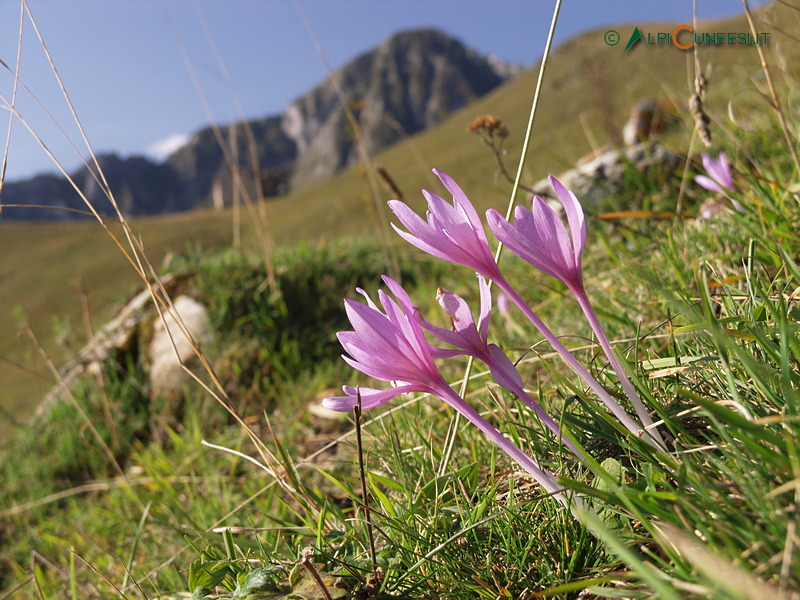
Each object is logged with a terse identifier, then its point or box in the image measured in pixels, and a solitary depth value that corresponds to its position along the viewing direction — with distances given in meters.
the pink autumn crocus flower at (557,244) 0.19
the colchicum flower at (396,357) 0.19
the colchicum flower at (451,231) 0.19
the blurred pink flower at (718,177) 0.38
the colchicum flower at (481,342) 0.20
